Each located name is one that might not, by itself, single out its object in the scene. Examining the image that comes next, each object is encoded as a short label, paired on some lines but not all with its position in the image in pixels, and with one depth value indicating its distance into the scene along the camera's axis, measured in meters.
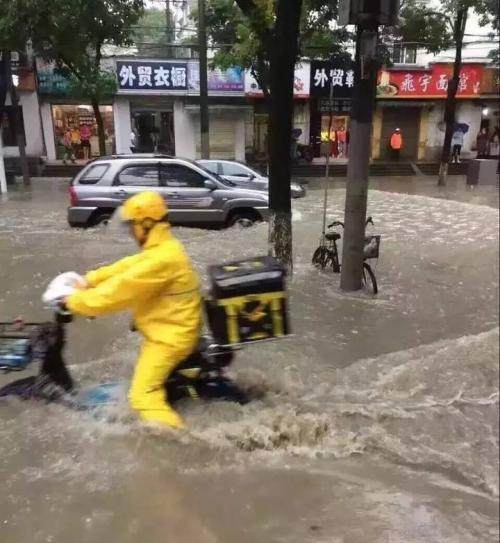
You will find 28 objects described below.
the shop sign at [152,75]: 21.42
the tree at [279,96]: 6.58
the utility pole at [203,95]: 16.50
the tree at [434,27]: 16.34
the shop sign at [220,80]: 21.66
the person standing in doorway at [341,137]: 24.61
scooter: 3.60
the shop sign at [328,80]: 22.14
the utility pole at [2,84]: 17.52
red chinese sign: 22.69
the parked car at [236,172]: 12.96
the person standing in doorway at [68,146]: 22.15
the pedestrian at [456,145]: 23.22
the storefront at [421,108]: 22.77
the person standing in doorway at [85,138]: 22.80
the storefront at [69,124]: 21.72
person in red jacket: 23.28
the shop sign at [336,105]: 22.96
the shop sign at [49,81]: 20.98
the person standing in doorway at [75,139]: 22.56
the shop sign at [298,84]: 22.02
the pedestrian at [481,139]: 22.34
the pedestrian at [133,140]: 22.59
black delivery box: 3.42
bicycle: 7.16
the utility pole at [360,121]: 6.41
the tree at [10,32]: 12.88
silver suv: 10.68
